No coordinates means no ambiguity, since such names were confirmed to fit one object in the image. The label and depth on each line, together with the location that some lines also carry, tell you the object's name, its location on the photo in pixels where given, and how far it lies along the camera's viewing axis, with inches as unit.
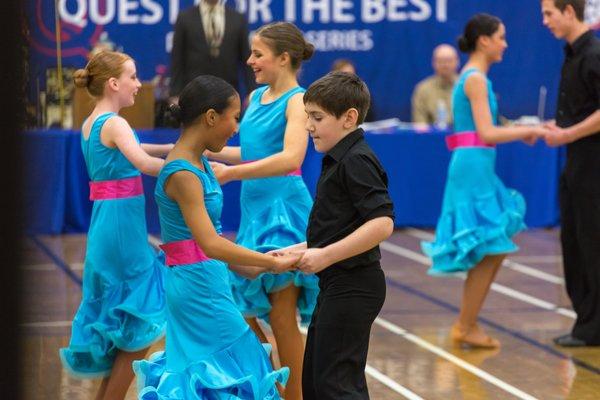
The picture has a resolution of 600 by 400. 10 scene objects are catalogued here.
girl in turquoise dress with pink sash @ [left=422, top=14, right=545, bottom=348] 533.6
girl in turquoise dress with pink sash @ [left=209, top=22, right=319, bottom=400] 406.9
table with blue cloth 820.6
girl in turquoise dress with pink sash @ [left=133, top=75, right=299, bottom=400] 310.5
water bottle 914.1
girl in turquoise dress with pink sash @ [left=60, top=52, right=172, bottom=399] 388.5
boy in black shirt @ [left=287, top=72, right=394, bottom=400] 314.8
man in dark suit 759.7
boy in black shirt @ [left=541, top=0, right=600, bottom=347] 538.0
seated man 917.8
